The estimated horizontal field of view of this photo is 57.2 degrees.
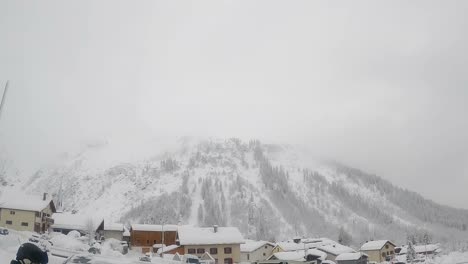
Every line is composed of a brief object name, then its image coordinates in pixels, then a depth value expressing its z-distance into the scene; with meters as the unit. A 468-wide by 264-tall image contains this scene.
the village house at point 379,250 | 110.12
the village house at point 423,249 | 121.11
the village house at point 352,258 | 95.88
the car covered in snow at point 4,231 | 42.24
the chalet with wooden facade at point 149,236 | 96.81
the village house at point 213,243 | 81.44
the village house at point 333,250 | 103.44
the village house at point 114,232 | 100.69
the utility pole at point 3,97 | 25.27
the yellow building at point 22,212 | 79.00
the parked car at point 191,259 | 60.28
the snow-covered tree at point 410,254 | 98.23
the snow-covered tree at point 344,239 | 144.50
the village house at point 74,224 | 90.44
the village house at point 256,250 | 98.88
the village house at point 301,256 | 88.44
